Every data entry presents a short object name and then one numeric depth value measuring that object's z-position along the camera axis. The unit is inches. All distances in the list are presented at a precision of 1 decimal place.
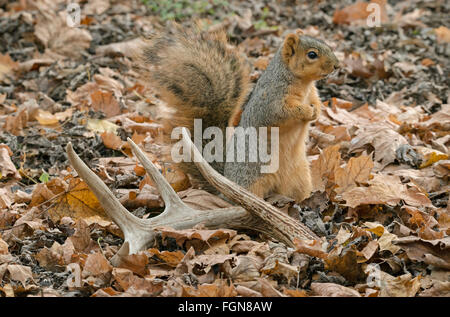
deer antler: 101.5
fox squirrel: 127.2
